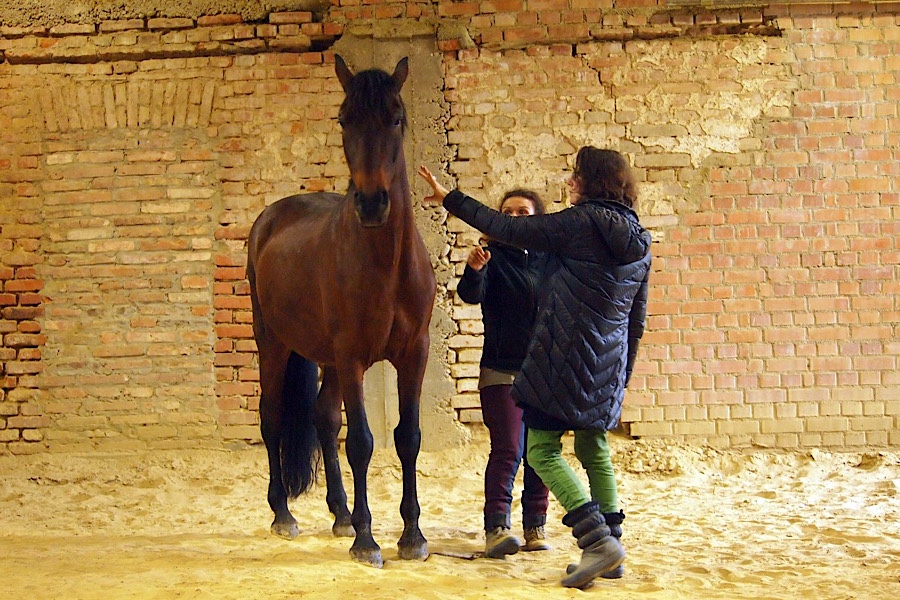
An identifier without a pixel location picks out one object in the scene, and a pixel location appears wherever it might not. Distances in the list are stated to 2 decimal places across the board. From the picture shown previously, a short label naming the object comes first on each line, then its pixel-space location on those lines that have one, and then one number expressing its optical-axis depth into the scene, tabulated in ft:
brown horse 10.81
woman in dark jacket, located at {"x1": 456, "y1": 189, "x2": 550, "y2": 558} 12.23
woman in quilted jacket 9.98
